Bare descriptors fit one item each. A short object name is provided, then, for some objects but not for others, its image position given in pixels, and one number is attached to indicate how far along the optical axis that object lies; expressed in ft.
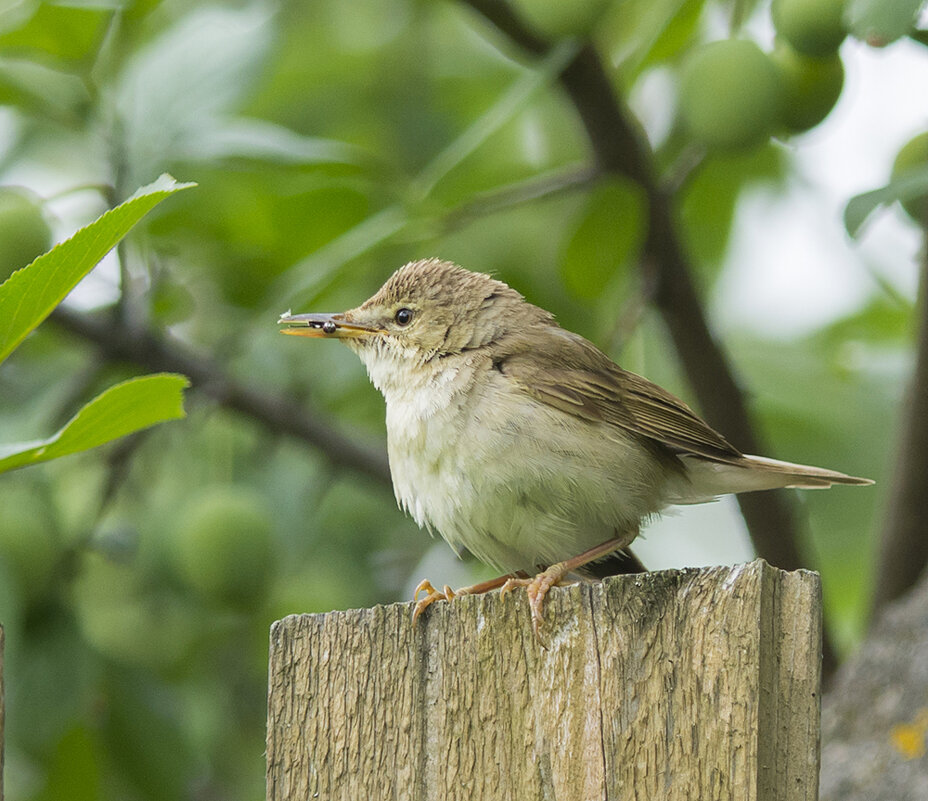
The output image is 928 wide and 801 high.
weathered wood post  11.33
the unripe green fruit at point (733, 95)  22.29
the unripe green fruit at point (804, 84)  23.20
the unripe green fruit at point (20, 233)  21.42
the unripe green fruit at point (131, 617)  29.58
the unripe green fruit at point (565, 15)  23.06
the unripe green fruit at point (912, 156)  21.01
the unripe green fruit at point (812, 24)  20.34
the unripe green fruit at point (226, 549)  25.36
